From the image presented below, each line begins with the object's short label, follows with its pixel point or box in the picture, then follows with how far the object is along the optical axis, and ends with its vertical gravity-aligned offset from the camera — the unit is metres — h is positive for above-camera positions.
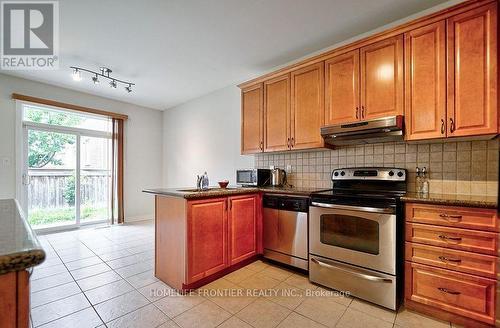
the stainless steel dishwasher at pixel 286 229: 2.43 -0.74
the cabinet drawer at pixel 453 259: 1.56 -0.70
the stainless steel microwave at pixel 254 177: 3.14 -0.20
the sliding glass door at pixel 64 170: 3.94 -0.11
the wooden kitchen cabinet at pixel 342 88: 2.34 +0.78
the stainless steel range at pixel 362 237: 1.85 -0.66
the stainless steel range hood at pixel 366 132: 2.06 +0.30
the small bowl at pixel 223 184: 2.79 -0.25
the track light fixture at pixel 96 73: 3.27 +1.36
